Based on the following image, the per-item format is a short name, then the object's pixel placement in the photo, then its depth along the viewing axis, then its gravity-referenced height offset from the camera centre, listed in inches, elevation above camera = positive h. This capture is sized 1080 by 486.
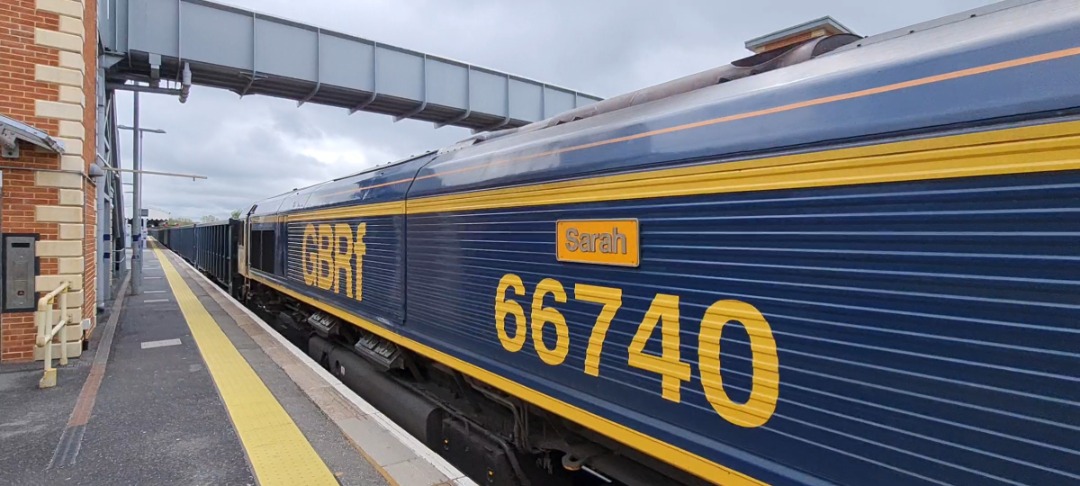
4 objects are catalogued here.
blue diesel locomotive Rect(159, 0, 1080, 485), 55.5 -3.3
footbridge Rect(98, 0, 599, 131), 414.9 +155.6
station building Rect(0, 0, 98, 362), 251.4 +36.4
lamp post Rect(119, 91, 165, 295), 550.9 +35.4
